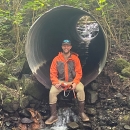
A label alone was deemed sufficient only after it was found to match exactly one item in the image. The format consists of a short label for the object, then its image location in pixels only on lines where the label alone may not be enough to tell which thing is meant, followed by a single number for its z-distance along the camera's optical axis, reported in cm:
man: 423
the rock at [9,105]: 410
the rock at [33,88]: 452
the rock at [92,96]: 453
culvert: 446
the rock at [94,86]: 475
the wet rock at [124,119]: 401
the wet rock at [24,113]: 414
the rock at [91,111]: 431
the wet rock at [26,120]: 401
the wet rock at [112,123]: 401
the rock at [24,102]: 426
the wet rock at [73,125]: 398
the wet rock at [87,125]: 399
